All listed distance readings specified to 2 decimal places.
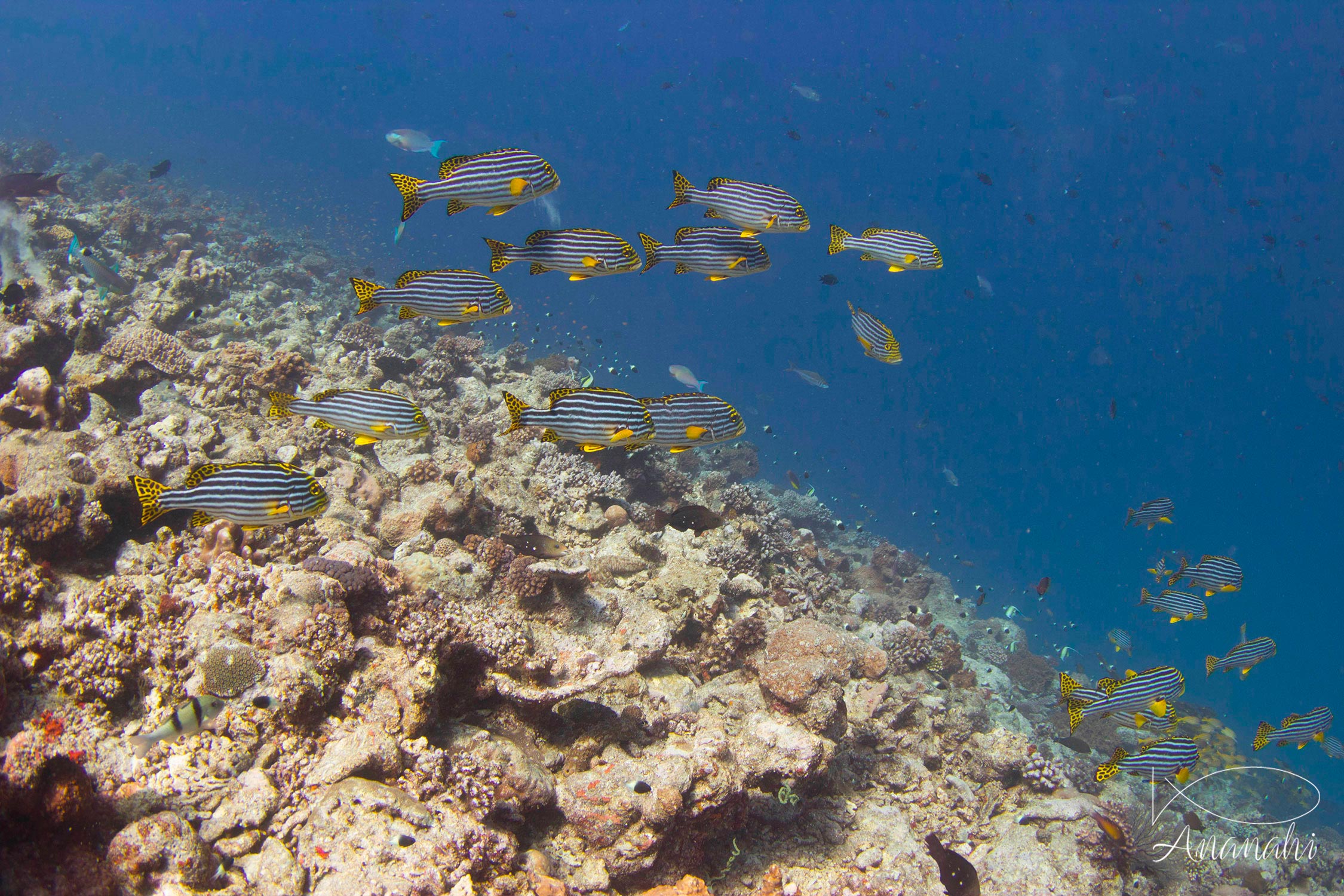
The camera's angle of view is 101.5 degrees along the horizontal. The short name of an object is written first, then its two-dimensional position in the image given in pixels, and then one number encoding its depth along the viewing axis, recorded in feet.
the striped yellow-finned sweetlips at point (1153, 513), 37.50
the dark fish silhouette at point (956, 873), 16.85
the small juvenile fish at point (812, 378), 51.96
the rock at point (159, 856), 8.68
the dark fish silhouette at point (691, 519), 26.40
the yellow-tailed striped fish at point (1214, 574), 30.91
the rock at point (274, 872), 9.27
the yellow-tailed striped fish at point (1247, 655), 29.60
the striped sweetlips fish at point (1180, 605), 31.50
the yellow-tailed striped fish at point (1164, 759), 19.17
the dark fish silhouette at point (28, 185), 41.70
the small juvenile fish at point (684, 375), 50.18
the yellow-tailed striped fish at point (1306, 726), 27.20
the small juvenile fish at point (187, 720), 9.63
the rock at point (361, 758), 10.78
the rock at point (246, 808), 9.95
